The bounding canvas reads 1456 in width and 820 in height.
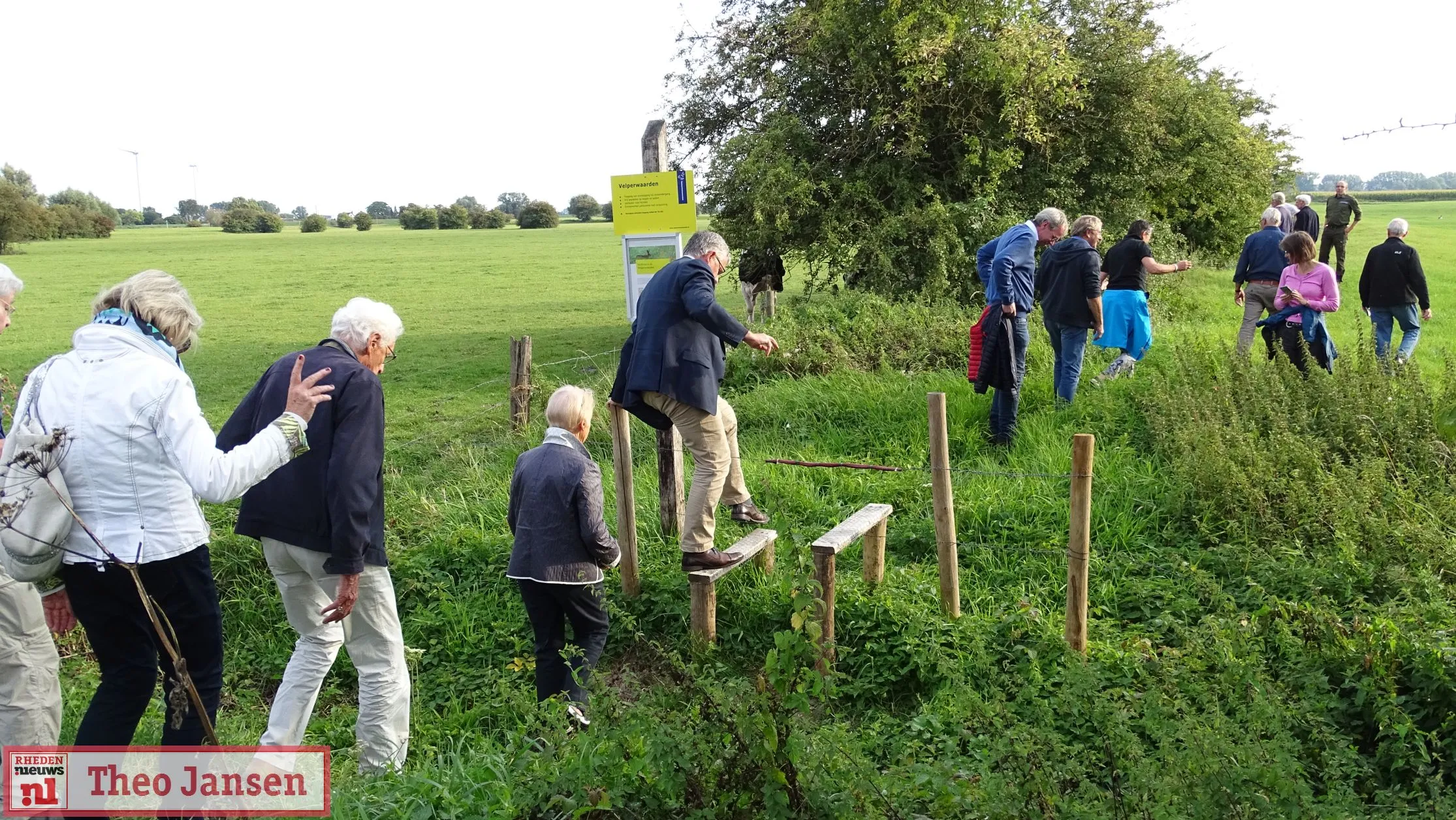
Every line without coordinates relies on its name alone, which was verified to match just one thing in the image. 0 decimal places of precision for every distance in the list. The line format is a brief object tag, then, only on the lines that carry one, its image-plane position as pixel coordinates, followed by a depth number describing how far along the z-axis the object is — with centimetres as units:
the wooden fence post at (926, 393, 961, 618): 513
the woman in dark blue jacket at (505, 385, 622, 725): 474
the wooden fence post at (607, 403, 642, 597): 597
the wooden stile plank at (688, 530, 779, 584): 545
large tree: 1401
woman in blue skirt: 968
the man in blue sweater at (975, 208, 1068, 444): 791
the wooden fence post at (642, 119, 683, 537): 655
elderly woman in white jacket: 346
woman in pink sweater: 884
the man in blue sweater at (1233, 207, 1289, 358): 1069
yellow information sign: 698
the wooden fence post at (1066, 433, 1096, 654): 479
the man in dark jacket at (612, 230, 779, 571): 549
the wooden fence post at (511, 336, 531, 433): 1011
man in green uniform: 1742
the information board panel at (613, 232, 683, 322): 720
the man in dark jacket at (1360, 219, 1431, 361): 1024
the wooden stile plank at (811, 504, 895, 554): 514
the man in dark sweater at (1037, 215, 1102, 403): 860
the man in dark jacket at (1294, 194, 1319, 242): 1680
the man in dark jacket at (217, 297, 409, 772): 404
